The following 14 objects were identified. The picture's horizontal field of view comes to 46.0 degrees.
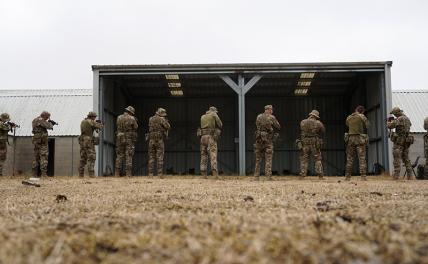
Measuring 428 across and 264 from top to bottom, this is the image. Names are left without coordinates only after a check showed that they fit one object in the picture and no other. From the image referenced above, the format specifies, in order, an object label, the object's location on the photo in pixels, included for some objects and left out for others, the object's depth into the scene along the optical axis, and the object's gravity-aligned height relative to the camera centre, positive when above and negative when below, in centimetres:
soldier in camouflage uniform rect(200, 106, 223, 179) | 1445 +64
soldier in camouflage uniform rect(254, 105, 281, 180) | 1349 +54
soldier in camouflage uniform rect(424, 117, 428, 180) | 1440 +25
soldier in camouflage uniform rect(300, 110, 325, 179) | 1416 +48
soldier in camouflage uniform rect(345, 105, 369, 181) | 1298 +48
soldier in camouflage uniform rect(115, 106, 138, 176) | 1539 +63
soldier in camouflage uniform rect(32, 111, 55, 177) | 1464 +55
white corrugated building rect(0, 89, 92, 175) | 2144 +164
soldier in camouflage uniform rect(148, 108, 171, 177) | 1507 +65
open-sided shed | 1867 +259
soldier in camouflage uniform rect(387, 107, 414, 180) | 1355 +48
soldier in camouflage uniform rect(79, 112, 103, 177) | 1513 +44
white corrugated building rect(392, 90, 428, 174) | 2033 +212
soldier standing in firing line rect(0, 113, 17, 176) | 1521 +69
